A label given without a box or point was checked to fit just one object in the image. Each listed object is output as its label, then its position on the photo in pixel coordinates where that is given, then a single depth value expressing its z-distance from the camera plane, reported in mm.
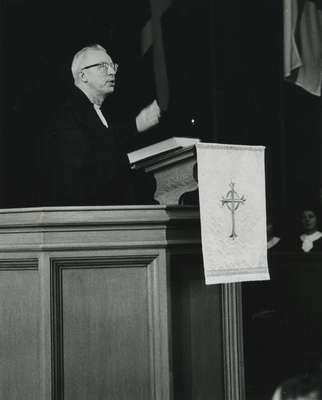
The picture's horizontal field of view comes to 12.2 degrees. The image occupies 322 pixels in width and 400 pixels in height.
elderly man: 7813
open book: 7343
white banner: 6255
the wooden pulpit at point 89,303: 5960
